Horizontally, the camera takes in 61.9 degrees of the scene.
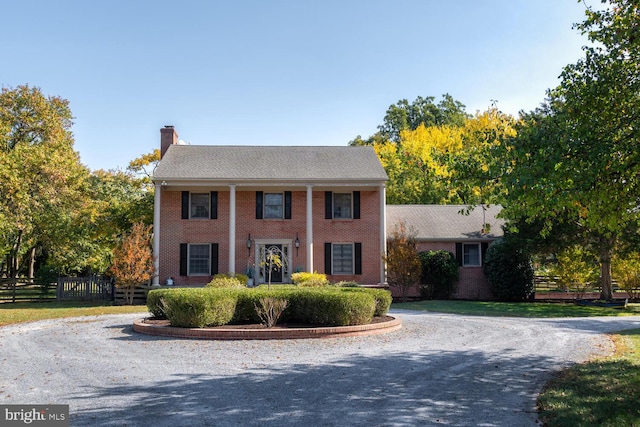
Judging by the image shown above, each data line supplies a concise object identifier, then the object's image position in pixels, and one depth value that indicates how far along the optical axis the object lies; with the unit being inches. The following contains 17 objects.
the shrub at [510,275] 1053.8
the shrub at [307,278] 895.7
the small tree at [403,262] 1013.2
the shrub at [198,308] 521.0
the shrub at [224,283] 790.6
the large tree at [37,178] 945.5
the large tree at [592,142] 320.8
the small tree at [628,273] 1024.9
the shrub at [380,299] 615.2
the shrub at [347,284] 895.7
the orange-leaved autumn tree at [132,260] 928.3
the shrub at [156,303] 592.7
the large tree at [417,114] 2522.1
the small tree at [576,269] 1009.5
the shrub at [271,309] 540.1
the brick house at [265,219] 1034.1
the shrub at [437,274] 1071.6
